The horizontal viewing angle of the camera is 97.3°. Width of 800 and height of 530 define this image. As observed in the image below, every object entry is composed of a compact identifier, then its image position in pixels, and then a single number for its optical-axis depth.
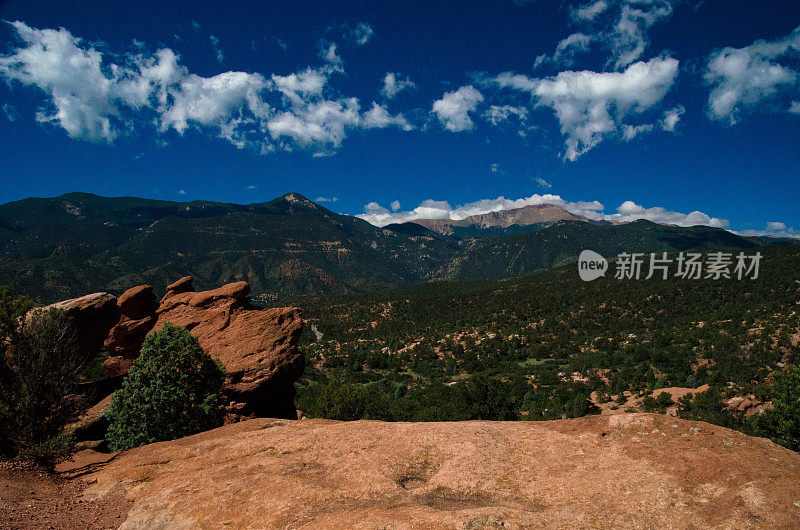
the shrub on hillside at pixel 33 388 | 15.60
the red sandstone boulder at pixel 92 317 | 31.17
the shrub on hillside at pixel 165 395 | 21.95
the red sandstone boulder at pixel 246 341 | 28.44
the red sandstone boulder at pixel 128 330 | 35.22
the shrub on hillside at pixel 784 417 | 25.92
